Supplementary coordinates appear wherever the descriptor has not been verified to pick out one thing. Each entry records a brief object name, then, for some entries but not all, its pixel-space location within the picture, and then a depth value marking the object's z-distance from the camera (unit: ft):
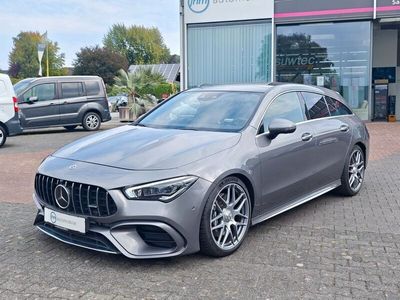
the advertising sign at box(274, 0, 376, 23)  52.42
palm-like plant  63.87
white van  38.96
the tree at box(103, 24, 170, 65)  325.83
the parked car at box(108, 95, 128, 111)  92.22
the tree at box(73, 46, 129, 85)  215.31
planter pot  64.59
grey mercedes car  11.64
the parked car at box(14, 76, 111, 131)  49.03
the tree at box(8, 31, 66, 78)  230.27
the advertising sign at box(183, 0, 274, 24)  55.62
